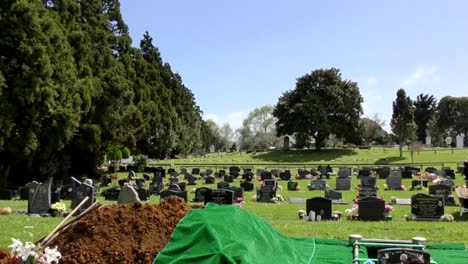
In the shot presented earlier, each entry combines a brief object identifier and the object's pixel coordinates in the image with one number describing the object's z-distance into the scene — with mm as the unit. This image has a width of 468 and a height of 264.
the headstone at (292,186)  31266
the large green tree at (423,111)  110188
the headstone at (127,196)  16609
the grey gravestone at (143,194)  24320
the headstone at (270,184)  25594
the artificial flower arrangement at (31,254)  5872
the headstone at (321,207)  17000
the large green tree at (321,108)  74062
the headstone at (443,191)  22016
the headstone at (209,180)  37134
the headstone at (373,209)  16766
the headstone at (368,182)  28848
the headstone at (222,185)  28922
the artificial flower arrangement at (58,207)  18078
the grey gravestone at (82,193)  20353
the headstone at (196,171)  45281
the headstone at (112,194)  24822
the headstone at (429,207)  17016
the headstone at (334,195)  23194
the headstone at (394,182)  30547
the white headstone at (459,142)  79525
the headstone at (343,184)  30953
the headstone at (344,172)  39750
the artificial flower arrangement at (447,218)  16594
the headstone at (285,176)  39156
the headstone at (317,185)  31328
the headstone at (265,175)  37122
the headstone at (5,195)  25875
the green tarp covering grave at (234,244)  6430
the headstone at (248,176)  37994
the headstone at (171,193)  20438
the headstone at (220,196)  16578
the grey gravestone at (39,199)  19031
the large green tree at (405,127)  61406
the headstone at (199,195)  23125
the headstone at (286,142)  82325
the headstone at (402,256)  6500
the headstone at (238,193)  22891
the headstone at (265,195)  24230
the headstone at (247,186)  29920
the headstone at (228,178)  37406
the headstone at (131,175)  38344
